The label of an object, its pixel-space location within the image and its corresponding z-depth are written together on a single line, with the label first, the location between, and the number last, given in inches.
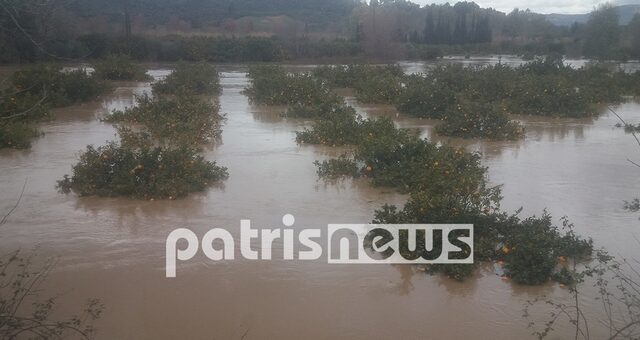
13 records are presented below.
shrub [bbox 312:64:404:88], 1051.9
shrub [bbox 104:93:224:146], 510.9
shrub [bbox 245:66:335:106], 755.4
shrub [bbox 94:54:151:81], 1097.4
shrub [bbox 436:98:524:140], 565.6
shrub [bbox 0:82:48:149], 478.3
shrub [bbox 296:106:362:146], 508.7
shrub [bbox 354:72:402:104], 823.7
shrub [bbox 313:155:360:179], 400.2
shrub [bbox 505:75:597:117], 722.2
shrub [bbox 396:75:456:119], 685.3
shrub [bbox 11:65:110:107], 745.6
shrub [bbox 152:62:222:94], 890.2
